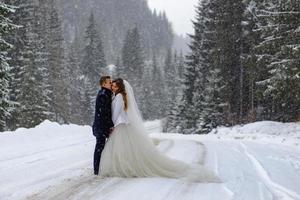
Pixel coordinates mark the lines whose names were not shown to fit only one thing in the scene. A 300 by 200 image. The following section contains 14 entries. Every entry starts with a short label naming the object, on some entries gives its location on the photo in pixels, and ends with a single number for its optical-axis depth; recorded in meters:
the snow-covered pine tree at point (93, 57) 94.25
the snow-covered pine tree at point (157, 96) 103.52
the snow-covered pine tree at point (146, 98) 96.94
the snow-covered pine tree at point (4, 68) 20.14
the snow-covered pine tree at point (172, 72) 109.21
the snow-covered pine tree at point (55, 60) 53.94
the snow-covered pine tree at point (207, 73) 36.19
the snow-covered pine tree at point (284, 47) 20.95
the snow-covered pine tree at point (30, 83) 37.22
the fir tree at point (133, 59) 107.42
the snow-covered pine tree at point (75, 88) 72.81
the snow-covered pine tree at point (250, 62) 29.16
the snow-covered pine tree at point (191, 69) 43.91
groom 10.09
